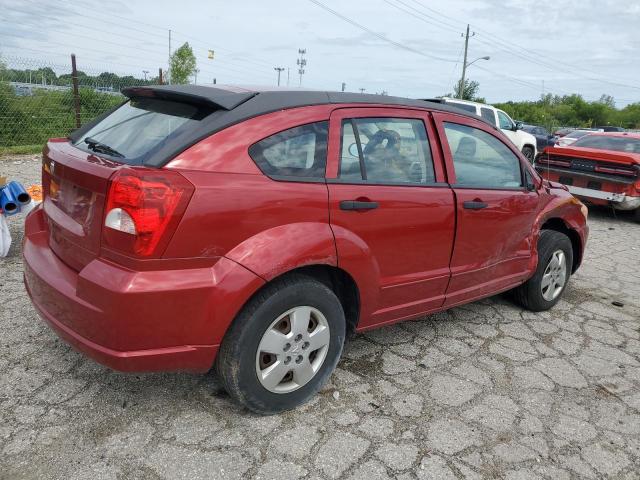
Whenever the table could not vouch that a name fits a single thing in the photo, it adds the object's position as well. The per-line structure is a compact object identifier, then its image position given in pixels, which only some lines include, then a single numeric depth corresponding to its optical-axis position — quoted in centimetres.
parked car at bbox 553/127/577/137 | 2939
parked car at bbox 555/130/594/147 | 2315
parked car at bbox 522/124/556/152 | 2239
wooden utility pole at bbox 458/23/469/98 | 3984
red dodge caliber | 212
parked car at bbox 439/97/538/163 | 1369
